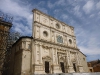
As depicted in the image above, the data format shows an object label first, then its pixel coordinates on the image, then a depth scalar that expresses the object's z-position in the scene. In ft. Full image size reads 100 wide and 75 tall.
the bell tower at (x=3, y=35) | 33.85
